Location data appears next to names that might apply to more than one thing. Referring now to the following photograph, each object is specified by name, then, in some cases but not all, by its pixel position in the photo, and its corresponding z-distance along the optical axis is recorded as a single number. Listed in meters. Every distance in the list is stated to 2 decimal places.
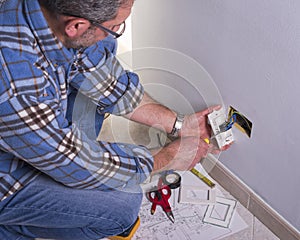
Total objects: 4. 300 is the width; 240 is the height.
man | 0.98
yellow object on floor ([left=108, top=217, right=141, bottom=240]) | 1.43
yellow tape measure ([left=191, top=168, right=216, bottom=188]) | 1.60
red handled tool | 1.52
